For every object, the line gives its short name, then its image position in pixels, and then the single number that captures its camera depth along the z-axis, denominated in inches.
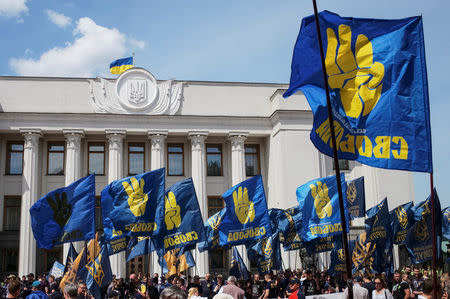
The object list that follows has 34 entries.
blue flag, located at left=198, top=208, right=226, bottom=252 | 822.5
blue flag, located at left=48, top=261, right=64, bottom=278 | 818.2
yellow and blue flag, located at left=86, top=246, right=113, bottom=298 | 507.8
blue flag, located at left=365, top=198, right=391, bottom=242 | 697.6
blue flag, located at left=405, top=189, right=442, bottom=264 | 644.1
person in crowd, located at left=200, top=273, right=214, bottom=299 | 610.7
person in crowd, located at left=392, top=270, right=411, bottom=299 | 508.6
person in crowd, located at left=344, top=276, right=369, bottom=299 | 396.8
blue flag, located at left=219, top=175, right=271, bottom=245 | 639.1
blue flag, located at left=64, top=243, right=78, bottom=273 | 602.9
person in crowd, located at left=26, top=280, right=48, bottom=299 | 339.8
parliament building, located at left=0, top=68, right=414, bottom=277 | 1278.3
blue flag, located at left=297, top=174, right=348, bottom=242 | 560.1
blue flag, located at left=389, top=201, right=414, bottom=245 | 748.6
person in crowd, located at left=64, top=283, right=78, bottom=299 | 256.5
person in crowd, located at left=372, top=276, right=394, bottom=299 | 411.2
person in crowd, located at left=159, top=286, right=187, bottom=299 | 176.2
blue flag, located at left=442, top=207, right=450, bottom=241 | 846.5
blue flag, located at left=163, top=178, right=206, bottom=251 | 635.5
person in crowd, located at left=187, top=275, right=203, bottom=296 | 587.8
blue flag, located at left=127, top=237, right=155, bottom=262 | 732.3
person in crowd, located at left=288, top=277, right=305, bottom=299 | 400.5
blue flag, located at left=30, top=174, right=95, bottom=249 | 528.1
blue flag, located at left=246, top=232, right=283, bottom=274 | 727.7
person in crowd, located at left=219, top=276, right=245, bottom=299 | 487.8
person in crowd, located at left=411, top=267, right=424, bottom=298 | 594.9
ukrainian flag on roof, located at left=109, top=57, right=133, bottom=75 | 1364.4
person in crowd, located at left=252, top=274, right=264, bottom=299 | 638.5
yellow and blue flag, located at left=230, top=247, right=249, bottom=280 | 752.0
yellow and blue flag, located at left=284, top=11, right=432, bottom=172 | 254.1
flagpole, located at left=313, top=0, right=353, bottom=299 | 222.1
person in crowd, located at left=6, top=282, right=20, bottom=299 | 271.9
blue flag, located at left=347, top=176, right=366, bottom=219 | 778.8
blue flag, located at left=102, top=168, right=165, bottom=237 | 551.8
